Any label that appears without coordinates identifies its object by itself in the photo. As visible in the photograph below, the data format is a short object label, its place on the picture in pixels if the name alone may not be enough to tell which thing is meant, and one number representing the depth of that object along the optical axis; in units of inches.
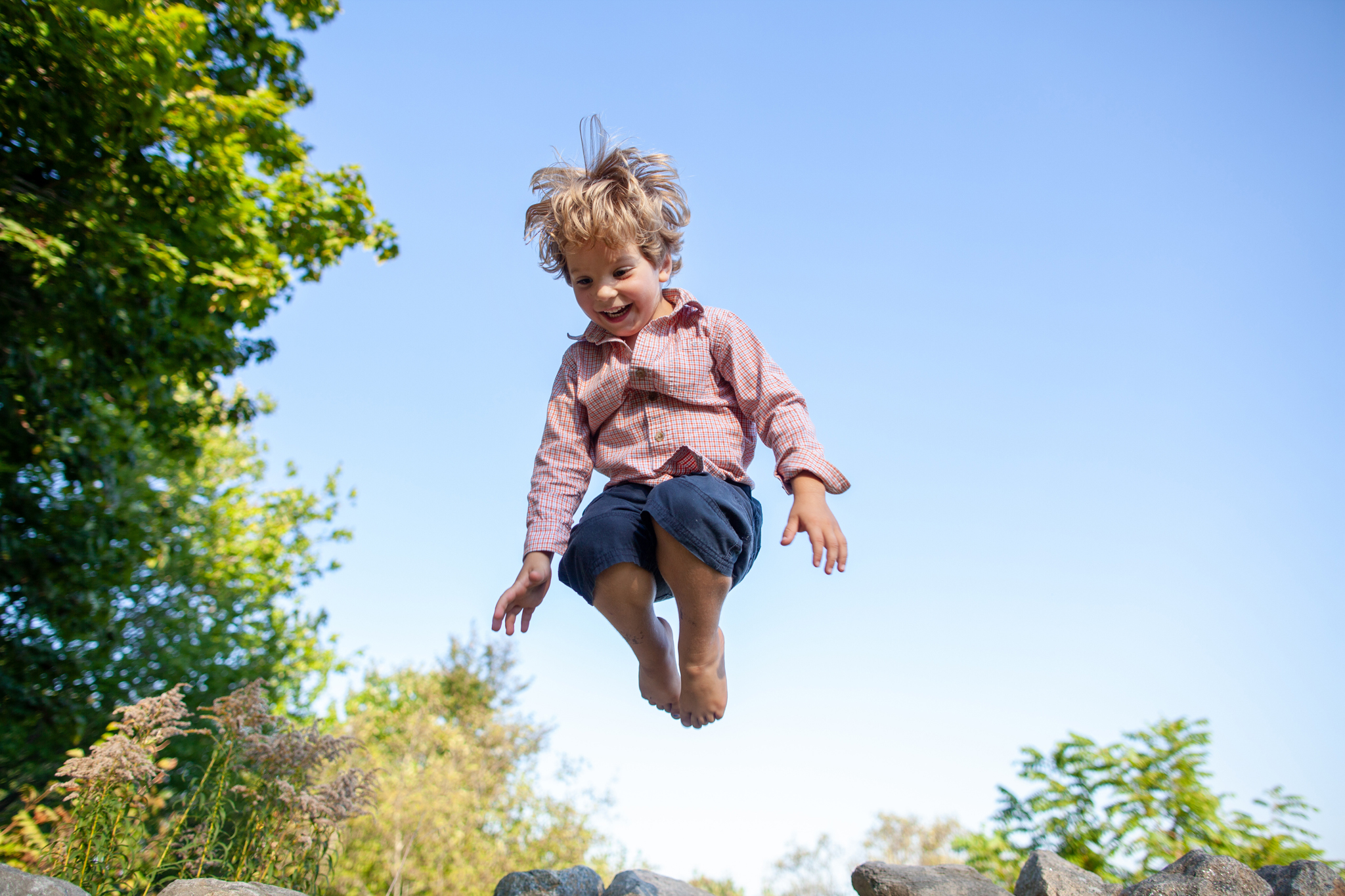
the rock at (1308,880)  96.7
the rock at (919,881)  120.9
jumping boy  97.6
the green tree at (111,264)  201.0
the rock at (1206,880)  100.2
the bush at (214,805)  109.0
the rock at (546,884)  135.6
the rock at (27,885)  83.2
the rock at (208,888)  93.0
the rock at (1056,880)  115.6
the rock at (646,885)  134.2
